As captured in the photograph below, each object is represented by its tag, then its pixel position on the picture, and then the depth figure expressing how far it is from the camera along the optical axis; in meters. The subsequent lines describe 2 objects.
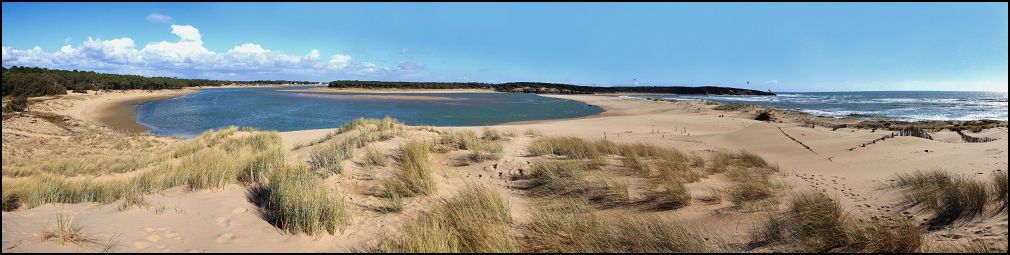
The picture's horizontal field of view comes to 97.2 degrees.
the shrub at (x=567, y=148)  9.55
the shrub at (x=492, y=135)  12.73
